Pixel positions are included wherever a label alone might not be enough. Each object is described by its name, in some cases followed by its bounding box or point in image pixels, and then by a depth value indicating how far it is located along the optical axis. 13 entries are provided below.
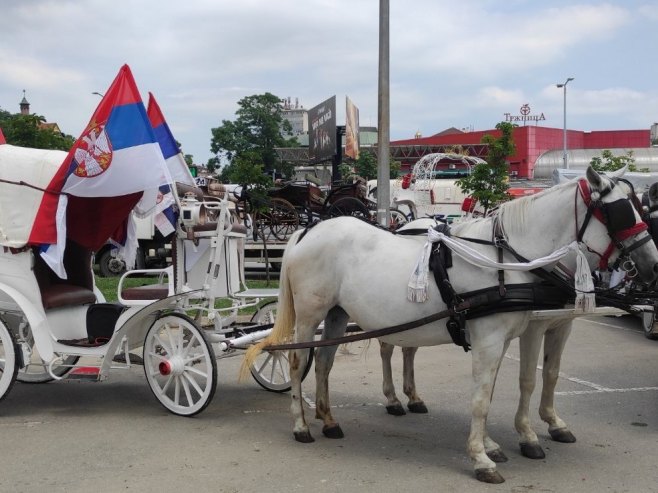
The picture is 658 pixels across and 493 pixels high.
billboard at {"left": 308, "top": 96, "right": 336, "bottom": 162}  23.28
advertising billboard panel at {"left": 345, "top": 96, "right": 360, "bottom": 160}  29.64
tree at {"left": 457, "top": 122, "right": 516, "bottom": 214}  16.42
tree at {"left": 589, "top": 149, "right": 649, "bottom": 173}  24.17
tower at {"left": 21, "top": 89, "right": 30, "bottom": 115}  83.57
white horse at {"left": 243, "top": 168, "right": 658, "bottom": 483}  4.40
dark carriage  14.38
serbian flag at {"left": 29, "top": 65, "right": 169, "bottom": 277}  5.55
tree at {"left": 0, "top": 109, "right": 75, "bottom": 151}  24.67
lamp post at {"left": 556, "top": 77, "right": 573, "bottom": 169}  37.63
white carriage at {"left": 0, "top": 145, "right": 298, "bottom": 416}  5.81
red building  51.41
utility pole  11.35
